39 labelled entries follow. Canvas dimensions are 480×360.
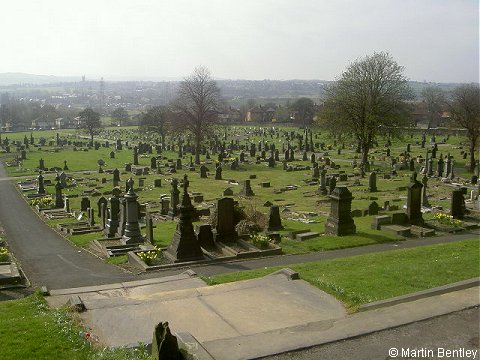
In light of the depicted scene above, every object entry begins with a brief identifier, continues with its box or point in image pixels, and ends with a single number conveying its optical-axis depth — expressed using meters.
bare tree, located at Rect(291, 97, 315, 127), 118.88
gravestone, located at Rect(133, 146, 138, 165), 58.99
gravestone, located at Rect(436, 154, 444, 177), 43.51
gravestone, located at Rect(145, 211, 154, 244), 20.72
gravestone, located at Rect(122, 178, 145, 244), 21.36
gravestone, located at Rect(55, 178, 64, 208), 34.16
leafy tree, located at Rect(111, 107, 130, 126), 141.00
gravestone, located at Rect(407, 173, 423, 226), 22.25
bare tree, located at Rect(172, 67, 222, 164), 60.75
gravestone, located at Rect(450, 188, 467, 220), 23.84
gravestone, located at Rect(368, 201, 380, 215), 26.23
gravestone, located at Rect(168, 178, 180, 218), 28.41
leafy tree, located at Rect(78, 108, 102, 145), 90.80
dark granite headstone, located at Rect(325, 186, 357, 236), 20.72
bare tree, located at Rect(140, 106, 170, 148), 80.00
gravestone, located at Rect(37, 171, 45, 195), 40.03
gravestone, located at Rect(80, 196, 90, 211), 31.59
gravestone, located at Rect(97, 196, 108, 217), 26.02
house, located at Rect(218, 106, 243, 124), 135.00
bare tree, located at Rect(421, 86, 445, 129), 104.12
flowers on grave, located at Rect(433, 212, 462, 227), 22.03
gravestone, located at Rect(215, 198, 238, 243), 19.27
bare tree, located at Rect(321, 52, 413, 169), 48.69
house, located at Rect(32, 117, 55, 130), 133.00
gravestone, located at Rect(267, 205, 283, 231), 22.45
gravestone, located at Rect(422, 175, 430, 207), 28.46
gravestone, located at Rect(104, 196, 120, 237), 23.81
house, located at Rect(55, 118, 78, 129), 134.50
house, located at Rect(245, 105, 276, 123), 136.76
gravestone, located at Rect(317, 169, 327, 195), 35.88
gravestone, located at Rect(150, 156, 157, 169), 55.36
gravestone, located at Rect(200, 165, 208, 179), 47.52
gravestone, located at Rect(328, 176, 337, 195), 30.73
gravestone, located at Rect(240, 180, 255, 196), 35.69
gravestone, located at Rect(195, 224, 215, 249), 18.72
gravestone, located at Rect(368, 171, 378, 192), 35.97
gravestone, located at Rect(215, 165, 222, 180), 46.03
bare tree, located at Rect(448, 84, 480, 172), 46.16
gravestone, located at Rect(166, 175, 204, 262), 17.16
